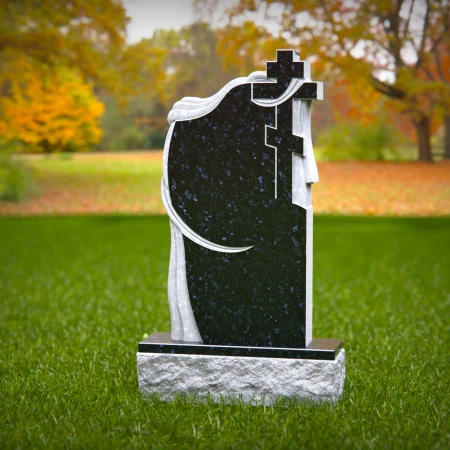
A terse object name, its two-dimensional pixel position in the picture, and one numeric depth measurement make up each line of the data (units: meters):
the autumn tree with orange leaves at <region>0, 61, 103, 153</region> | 21.55
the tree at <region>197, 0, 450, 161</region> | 18.19
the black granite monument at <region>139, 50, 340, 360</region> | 5.01
